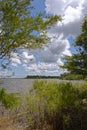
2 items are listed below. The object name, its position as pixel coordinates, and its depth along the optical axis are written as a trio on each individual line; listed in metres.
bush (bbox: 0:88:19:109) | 3.06
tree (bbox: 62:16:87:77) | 7.97
